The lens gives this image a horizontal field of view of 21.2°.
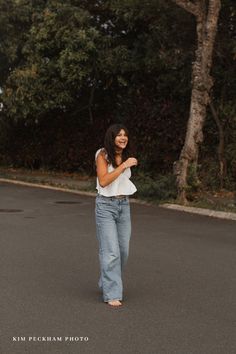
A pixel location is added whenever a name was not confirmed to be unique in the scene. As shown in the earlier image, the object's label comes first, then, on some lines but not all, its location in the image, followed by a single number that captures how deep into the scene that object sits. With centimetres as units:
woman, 590
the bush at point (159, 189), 1492
